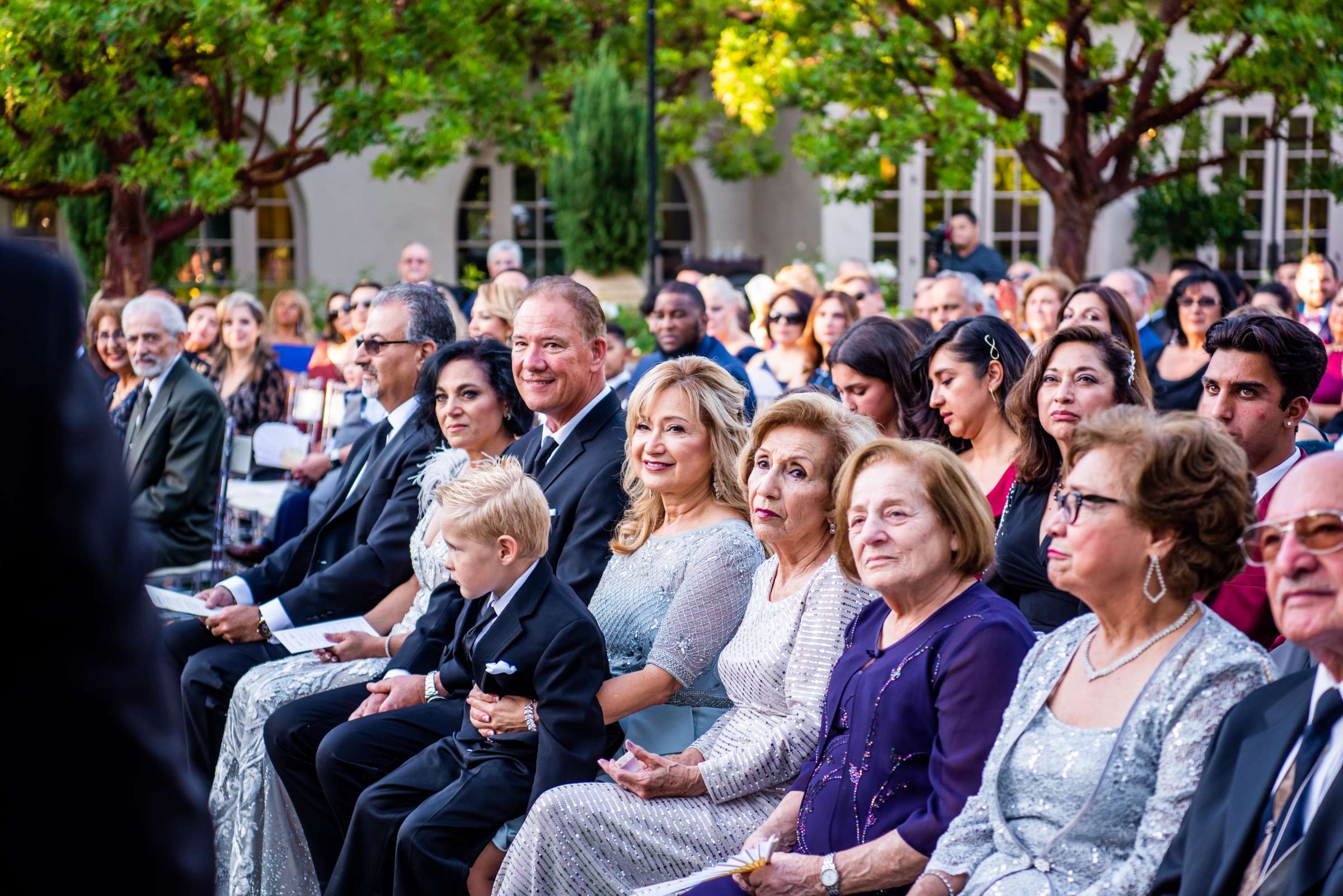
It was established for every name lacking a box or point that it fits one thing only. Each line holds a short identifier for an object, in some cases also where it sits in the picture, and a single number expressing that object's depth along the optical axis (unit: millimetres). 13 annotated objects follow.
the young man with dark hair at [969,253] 11867
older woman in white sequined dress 3375
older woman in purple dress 2836
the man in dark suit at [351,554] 5020
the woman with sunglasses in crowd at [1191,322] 7203
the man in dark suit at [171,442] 6484
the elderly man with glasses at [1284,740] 2164
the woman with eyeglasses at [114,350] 7484
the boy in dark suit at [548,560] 4133
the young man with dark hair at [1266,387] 3787
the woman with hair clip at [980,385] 4453
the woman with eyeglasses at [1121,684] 2447
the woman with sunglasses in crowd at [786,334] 8273
